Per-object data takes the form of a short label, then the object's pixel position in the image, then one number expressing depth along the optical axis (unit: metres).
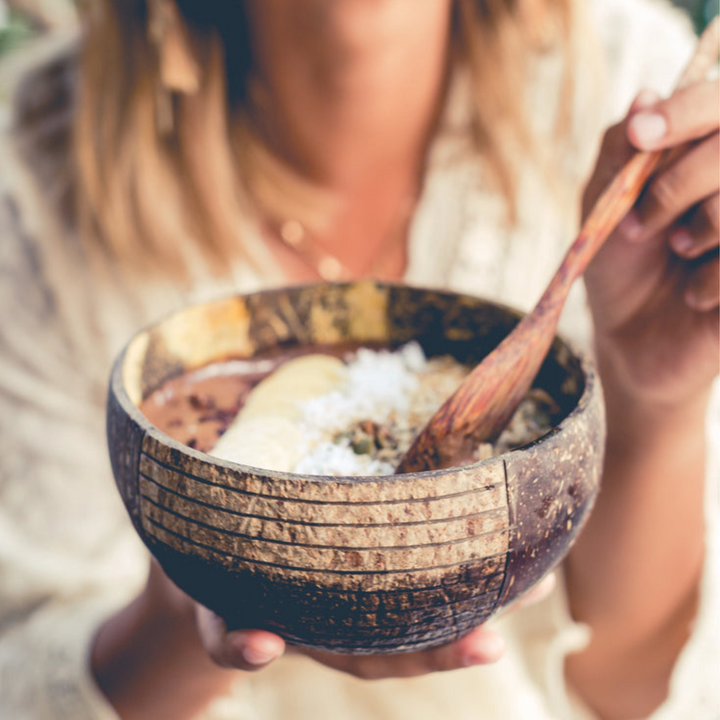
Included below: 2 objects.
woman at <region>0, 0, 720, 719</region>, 0.84
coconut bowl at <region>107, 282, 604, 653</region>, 0.35
